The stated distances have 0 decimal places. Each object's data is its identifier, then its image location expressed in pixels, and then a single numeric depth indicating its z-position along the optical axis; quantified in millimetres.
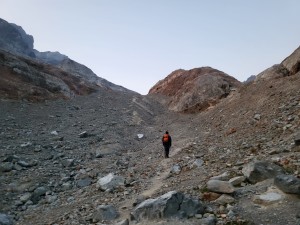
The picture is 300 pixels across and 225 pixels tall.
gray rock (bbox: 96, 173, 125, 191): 10125
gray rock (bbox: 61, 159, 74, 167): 12834
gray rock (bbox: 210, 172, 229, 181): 8590
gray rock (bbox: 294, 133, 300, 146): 9668
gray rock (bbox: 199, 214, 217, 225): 6562
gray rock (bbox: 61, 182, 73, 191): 10765
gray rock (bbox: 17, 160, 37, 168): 12419
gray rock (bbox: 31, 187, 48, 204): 10066
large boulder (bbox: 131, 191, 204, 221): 7037
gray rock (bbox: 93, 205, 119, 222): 7856
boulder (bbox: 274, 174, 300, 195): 7041
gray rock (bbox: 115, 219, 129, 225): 7175
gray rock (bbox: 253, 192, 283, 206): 7025
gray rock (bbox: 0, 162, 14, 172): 11824
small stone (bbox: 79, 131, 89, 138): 17437
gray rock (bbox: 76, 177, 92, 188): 10951
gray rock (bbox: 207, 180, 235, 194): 7758
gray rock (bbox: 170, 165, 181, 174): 10983
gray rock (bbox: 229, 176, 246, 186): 8160
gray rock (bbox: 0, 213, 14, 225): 8304
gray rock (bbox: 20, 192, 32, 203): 9945
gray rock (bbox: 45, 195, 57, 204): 9886
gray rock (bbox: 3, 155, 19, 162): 12603
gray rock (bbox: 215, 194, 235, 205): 7346
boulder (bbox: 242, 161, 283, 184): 8069
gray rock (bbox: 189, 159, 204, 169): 10898
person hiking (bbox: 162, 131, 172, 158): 13657
